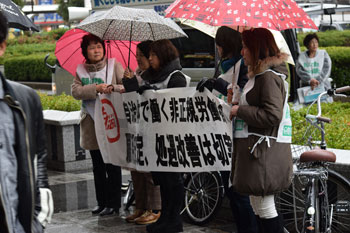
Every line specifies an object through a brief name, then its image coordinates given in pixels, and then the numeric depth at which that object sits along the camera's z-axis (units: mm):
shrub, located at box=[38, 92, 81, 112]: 10202
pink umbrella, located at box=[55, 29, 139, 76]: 7207
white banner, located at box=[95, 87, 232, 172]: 5734
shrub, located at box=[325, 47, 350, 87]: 16578
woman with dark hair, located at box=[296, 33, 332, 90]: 11008
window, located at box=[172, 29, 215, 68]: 10875
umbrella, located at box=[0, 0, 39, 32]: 6559
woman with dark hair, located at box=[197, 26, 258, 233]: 5387
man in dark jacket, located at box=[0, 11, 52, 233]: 2811
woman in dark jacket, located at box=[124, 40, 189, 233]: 6059
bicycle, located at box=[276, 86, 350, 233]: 4949
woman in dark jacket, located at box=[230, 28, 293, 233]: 4676
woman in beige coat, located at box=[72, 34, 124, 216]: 6809
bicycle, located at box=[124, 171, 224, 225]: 6383
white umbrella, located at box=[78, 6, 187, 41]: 6336
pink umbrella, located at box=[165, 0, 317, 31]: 4986
